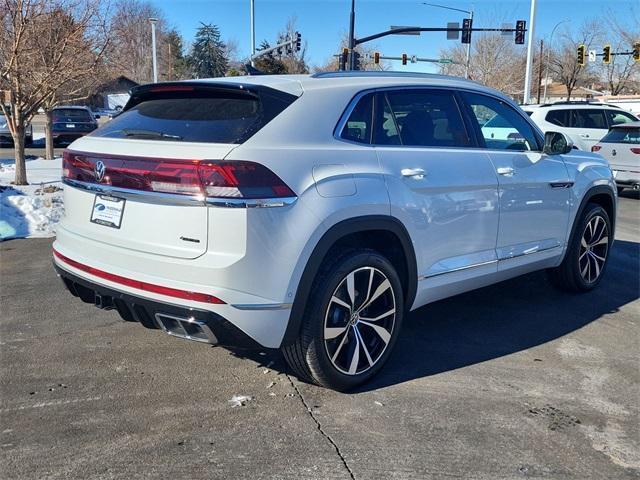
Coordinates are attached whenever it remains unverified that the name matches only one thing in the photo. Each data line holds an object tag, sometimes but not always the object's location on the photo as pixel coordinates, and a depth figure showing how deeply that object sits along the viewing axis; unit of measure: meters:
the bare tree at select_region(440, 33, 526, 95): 44.56
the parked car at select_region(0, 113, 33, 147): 21.64
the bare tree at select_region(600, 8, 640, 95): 51.09
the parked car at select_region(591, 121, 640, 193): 12.42
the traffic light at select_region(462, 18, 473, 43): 28.72
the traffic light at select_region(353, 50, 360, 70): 22.23
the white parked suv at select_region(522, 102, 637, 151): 14.66
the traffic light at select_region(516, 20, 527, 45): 27.52
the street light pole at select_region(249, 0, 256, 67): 33.84
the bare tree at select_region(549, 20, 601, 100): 55.50
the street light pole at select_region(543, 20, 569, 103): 58.78
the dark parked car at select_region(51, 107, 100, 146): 20.89
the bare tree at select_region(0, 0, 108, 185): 8.94
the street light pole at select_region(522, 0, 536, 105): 25.39
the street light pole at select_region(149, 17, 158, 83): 28.71
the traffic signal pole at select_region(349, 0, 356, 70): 23.93
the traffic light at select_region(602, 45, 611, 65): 29.86
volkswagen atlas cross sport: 2.98
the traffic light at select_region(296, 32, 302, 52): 29.92
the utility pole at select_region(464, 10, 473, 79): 39.88
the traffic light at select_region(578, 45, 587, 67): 30.44
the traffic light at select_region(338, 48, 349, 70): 25.91
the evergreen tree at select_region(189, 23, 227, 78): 65.31
